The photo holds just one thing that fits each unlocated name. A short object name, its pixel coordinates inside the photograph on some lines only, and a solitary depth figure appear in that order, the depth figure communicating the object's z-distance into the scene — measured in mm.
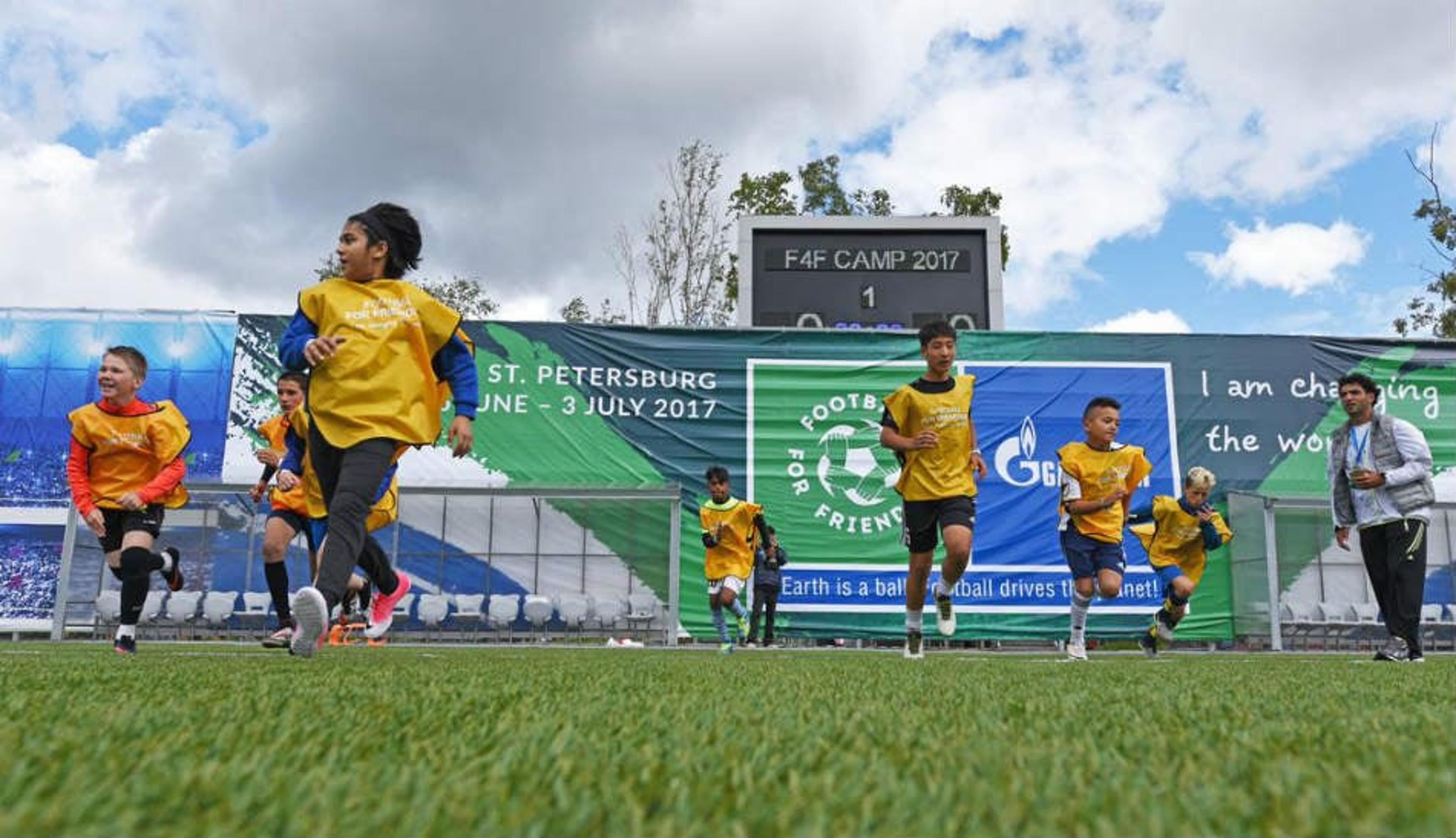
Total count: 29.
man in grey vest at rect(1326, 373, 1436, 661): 6777
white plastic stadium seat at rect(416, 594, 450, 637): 13070
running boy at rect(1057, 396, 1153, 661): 7945
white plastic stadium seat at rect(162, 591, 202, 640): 13039
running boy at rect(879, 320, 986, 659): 6566
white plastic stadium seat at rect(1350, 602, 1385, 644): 14000
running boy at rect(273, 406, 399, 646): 5777
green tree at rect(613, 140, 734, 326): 24703
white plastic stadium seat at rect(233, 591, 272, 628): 13117
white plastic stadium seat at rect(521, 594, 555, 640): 13375
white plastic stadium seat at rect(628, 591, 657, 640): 13297
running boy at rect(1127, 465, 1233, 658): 8898
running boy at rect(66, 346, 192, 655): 5809
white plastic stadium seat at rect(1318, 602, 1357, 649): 14125
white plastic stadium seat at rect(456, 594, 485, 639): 13438
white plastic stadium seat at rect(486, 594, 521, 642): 13547
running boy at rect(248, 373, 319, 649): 6762
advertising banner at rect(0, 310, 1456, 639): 12820
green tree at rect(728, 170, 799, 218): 25734
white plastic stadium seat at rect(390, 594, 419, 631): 12945
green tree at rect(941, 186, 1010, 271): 26766
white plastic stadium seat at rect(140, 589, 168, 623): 12891
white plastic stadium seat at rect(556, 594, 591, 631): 13336
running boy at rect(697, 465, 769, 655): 10938
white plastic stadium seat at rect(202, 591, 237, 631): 13148
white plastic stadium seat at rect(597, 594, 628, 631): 13305
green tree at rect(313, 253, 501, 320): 29406
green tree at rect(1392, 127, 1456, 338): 21578
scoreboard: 12086
